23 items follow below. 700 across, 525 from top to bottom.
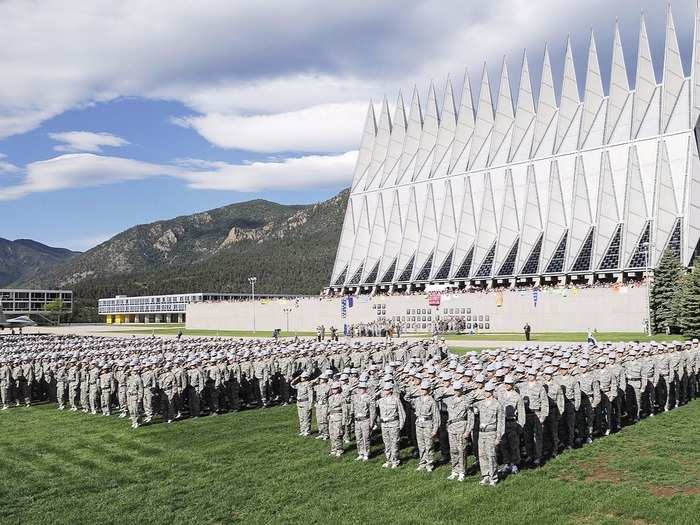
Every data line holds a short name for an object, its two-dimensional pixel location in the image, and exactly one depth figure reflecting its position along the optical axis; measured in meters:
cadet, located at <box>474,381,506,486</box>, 10.45
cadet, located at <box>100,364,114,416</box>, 18.30
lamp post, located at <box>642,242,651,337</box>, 40.81
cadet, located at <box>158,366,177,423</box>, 17.03
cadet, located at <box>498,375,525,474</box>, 10.96
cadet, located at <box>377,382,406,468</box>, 11.59
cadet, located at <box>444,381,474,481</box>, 10.76
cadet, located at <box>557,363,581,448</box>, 12.61
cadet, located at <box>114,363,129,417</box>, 17.94
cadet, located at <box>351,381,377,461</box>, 12.26
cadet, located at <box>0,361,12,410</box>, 20.77
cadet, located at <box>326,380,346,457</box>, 12.66
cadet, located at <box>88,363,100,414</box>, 18.75
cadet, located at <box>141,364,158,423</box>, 16.86
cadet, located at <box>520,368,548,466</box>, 11.54
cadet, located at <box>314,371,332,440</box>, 14.02
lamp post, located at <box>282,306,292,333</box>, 65.56
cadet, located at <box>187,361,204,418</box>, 17.69
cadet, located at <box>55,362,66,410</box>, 20.17
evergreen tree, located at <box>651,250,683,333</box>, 39.94
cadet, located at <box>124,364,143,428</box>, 16.58
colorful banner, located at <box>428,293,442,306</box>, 53.57
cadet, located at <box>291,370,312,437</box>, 14.62
